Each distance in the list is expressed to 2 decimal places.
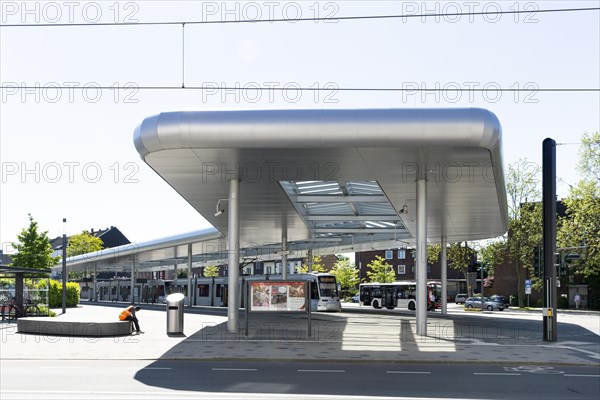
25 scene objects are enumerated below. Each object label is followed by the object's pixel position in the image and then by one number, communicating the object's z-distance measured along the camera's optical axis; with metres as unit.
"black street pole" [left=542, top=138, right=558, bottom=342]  21.17
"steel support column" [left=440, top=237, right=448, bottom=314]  43.28
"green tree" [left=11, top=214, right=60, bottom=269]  56.28
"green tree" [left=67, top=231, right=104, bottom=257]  90.88
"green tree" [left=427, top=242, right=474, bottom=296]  70.19
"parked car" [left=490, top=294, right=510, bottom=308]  62.86
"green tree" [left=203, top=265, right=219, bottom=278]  114.48
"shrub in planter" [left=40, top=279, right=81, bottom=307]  47.25
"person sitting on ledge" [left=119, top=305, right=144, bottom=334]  24.25
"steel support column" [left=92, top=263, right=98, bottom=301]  73.68
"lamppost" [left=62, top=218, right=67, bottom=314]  41.47
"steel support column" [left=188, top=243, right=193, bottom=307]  55.20
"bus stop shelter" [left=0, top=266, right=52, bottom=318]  30.95
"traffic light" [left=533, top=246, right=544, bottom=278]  21.88
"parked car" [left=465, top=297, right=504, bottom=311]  59.94
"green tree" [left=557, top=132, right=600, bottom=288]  53.78
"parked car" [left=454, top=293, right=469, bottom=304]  82.12
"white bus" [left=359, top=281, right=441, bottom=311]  54.31
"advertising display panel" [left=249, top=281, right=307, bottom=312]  22.50
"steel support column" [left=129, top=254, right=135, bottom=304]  64.91
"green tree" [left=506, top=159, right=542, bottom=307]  62.34
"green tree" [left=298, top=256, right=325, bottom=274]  90.94
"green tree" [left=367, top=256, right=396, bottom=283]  90.56
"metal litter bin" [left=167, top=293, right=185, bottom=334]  23.28
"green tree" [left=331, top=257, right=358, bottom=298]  93.75
